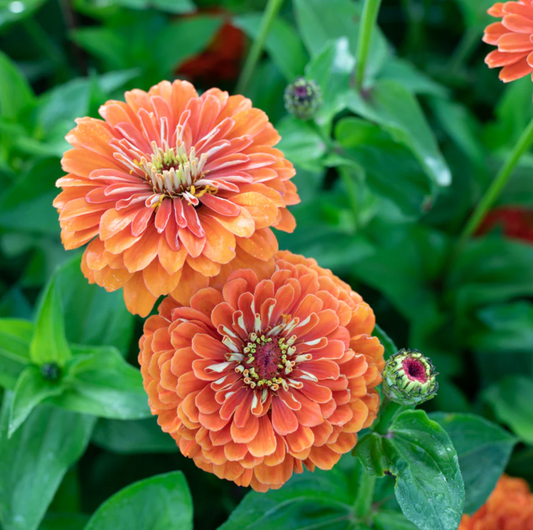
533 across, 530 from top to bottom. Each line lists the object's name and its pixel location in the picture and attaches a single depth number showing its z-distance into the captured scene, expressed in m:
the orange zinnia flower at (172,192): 0.46
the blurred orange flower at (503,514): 0.68
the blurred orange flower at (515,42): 0.55
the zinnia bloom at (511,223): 1.07
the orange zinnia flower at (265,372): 0.46
